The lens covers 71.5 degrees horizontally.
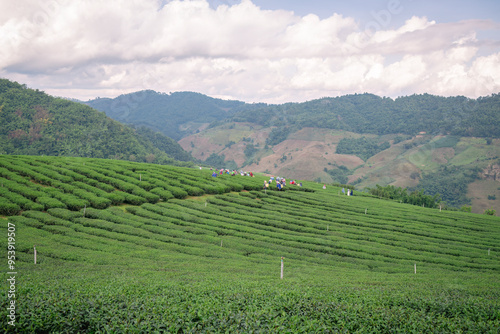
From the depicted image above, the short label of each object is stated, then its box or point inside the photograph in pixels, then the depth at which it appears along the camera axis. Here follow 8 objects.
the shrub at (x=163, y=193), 35.03
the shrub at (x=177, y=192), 36.41
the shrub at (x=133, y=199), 32.22
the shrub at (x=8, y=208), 24.30
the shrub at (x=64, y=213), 25.85
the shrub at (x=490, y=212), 65.61
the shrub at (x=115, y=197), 31.14
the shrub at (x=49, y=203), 26.91
